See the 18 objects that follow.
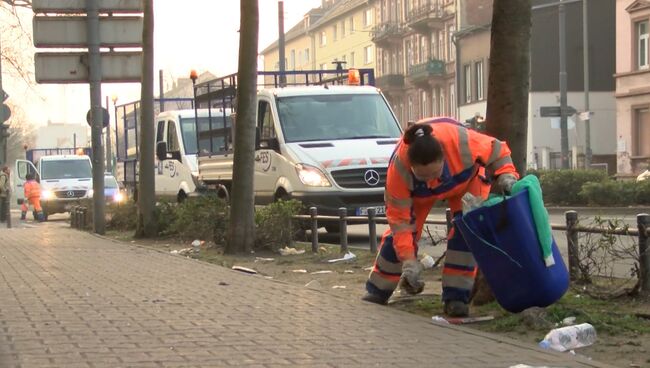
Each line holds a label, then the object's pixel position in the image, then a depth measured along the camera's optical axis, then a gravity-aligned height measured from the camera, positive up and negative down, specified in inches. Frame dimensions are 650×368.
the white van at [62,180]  1302.9 -22.1
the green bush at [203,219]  578.2 -35.4
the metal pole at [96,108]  723.4 +41.2
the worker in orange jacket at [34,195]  1270.9 -40.2
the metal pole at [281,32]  1157.8 +152.7
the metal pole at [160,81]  1755.2 +149.1
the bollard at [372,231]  494.0 -37.1
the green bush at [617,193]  917.8 -38.3
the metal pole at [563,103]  1197.2 +62.2
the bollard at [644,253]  295.9 -30.5
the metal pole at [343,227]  505.7 -35.8
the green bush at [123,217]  810.8 -45.7
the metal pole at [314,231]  525.3 -38.7
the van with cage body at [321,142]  587.2 +10.1
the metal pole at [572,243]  334.0 -30.5
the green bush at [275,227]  536.7 -36.9
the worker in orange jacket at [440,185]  269.9 -8.3
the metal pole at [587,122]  1432.3 +46.2
